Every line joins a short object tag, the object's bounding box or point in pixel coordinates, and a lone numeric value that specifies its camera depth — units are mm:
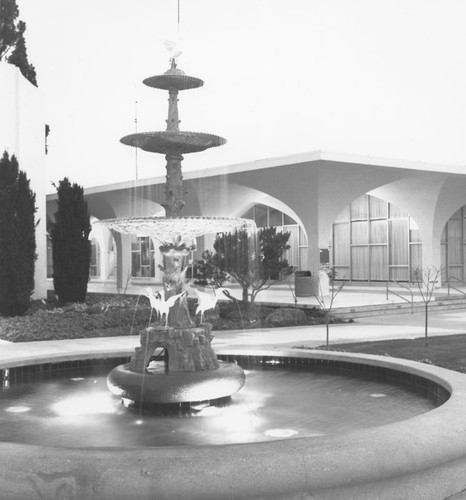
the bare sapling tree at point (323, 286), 23489
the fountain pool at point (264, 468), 3580
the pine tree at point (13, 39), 21891
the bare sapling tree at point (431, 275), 27159
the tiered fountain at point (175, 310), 6211
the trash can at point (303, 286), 23547
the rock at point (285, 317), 16688
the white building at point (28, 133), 20016
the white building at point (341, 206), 23766
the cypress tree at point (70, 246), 19562
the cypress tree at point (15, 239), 16906
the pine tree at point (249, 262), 18062
